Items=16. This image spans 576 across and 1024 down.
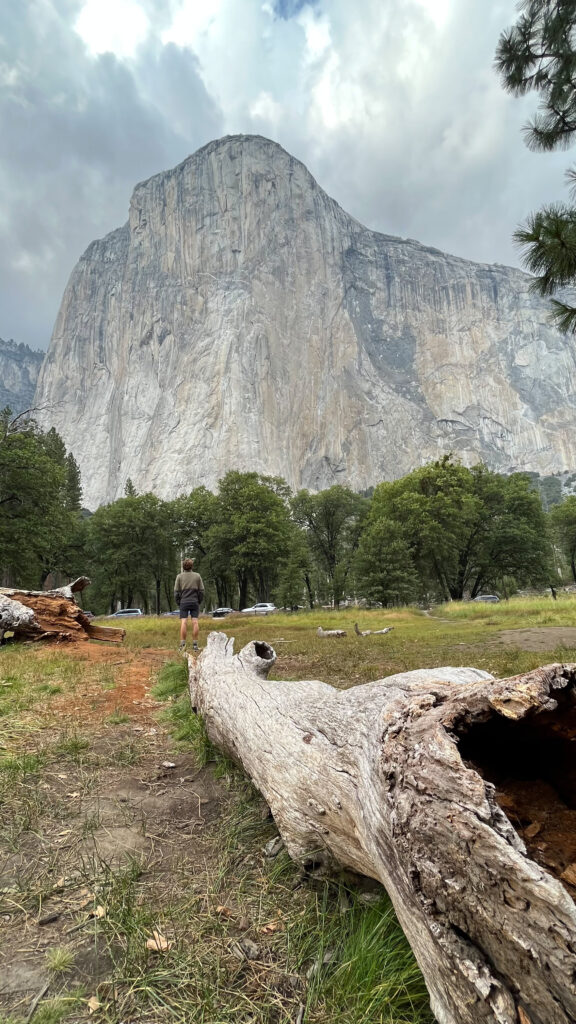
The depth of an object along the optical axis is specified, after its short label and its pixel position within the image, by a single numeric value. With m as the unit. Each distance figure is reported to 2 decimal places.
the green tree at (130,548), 42.75
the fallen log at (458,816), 1.31
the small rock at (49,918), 2.07
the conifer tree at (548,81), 7.62
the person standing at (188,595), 11.45
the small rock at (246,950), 1.92
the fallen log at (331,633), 18.50
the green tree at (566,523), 50.28
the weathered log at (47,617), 10.61
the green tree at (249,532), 42.59
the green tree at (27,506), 27.95
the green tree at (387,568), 36.97
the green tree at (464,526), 39.78
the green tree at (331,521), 53.84
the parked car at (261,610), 40.51
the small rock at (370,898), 2.14
